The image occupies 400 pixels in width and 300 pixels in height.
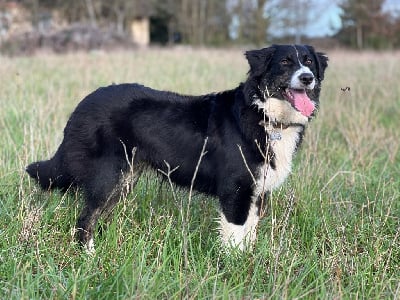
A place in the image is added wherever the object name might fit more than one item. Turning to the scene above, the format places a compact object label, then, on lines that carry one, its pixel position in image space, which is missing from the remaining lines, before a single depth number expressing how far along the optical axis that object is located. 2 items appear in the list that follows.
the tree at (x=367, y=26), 27.67
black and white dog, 3.15
